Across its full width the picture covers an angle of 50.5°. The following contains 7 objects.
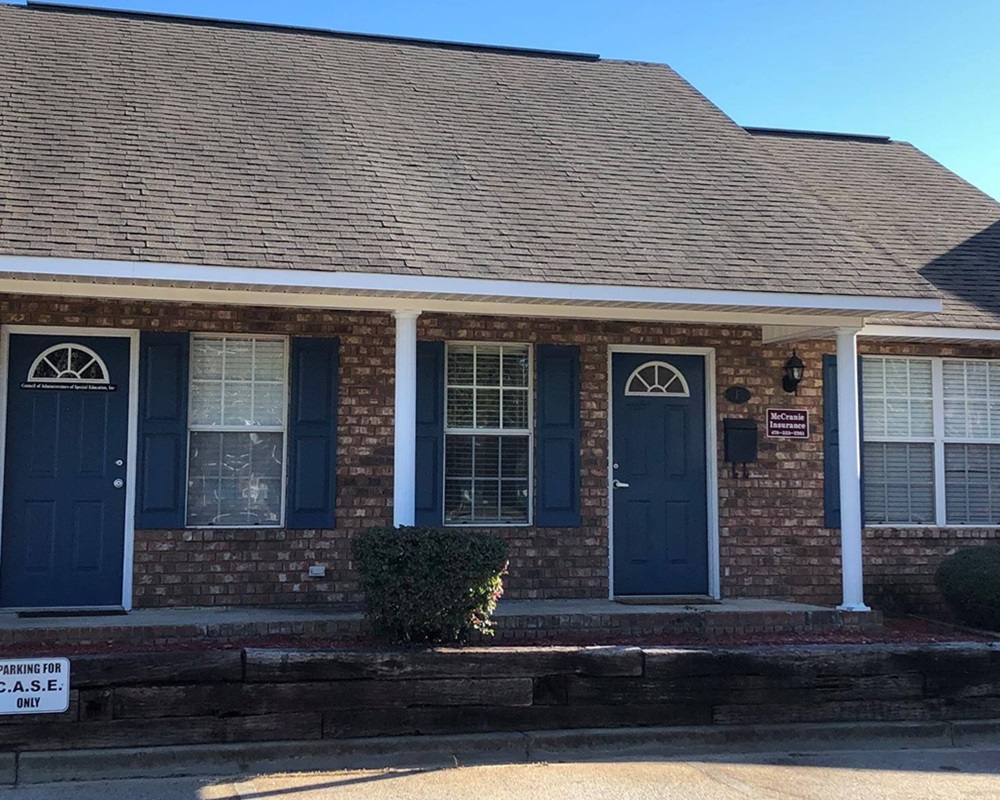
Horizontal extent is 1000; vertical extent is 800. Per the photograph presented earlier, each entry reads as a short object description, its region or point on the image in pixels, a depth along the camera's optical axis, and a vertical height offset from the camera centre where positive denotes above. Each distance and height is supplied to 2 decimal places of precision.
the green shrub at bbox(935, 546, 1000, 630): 8.67 -0.92
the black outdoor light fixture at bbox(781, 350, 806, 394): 9.52 +0.89
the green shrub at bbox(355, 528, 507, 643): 6.79 -0.72
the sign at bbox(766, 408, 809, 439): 9.53 +0.44
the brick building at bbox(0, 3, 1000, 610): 7.91 +1.05
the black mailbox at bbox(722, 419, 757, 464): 9.38 +0.28
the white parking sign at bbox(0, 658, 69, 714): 5.73 -1.18
